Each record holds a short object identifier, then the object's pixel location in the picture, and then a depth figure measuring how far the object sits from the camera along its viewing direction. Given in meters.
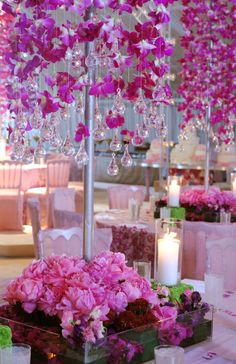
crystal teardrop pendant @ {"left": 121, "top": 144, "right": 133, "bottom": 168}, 2.28
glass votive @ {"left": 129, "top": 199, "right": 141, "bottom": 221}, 5.44
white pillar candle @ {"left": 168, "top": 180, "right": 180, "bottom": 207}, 5.13
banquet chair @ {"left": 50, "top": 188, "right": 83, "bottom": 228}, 6.84
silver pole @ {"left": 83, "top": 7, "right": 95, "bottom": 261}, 2.34
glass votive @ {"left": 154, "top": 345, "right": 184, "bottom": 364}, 1.84
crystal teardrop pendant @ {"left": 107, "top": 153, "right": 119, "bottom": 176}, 2.26
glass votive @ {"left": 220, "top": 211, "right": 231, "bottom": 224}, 5.08
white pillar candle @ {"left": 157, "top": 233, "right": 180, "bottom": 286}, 2.65
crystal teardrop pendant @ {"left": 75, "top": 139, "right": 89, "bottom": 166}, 2.11
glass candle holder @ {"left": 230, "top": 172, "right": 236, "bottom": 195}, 5.77
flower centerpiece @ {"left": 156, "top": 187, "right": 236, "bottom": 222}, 5.24
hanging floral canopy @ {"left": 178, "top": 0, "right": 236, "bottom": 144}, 5.85
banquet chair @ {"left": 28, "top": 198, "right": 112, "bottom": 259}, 3.96
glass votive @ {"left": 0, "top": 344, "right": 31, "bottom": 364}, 1.78
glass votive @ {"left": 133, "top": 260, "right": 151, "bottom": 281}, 2.73
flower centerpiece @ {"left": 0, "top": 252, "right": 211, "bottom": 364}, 2.00
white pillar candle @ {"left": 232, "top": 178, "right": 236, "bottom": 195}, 5.77
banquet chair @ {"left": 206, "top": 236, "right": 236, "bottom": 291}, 3.94
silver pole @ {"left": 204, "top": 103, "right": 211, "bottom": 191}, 5.77
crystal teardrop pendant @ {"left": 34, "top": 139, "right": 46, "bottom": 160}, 2.25
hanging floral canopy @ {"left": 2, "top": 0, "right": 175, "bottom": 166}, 2.10
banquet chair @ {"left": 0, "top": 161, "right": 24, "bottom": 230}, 8.52
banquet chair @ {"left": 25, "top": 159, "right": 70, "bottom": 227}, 8.86
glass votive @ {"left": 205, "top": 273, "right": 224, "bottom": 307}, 2.83
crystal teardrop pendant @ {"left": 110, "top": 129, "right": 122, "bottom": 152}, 2.24
